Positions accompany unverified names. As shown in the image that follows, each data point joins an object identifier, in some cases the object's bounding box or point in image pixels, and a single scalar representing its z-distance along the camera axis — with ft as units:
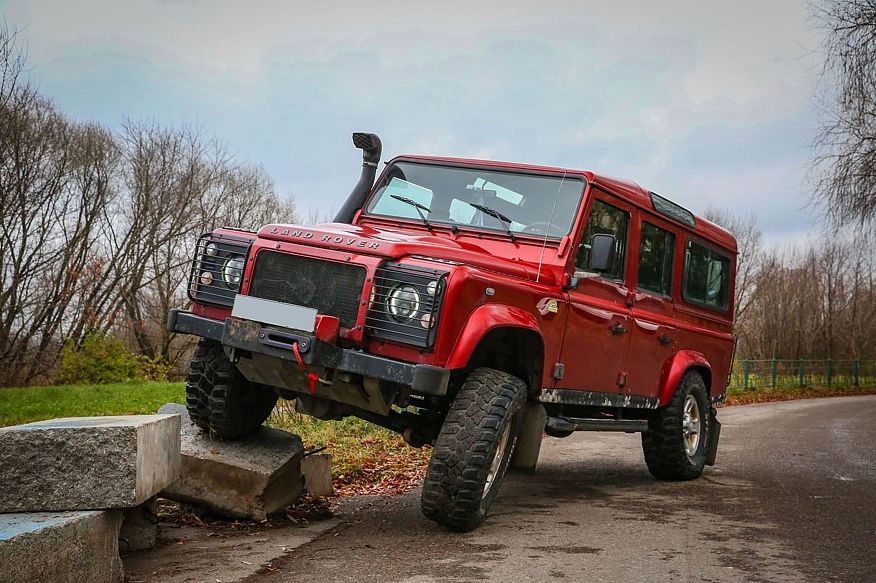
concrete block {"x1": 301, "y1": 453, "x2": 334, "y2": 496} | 22.03
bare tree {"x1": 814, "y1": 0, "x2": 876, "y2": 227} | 51.60
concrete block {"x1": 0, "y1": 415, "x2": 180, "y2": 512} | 13.69
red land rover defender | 16.96
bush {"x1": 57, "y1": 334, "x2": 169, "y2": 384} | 87.10
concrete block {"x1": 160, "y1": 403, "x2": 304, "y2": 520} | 18.66
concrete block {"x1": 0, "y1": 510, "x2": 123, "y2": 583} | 11.56
